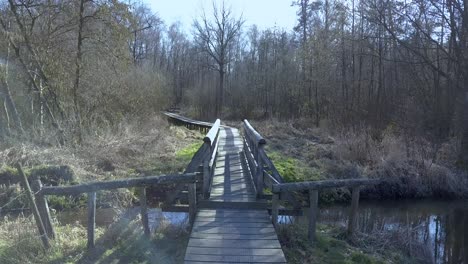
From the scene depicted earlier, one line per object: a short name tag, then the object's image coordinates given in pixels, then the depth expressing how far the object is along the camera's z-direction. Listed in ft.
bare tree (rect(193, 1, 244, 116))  130.82
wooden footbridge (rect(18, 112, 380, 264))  18.60
